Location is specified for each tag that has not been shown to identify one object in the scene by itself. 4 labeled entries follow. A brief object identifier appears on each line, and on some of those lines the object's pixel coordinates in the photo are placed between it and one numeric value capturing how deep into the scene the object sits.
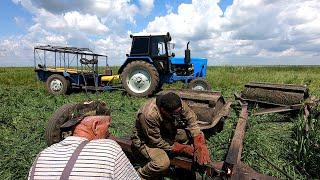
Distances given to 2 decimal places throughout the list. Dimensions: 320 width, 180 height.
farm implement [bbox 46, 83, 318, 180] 1.81
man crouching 2.15
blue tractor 6.41
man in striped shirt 1.11
